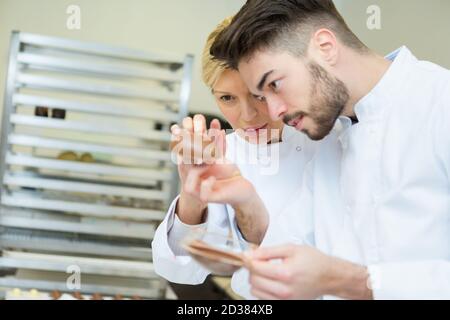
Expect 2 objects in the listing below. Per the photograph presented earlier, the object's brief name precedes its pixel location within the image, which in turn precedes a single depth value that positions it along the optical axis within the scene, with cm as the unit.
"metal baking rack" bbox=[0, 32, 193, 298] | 280
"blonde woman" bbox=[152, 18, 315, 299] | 116
